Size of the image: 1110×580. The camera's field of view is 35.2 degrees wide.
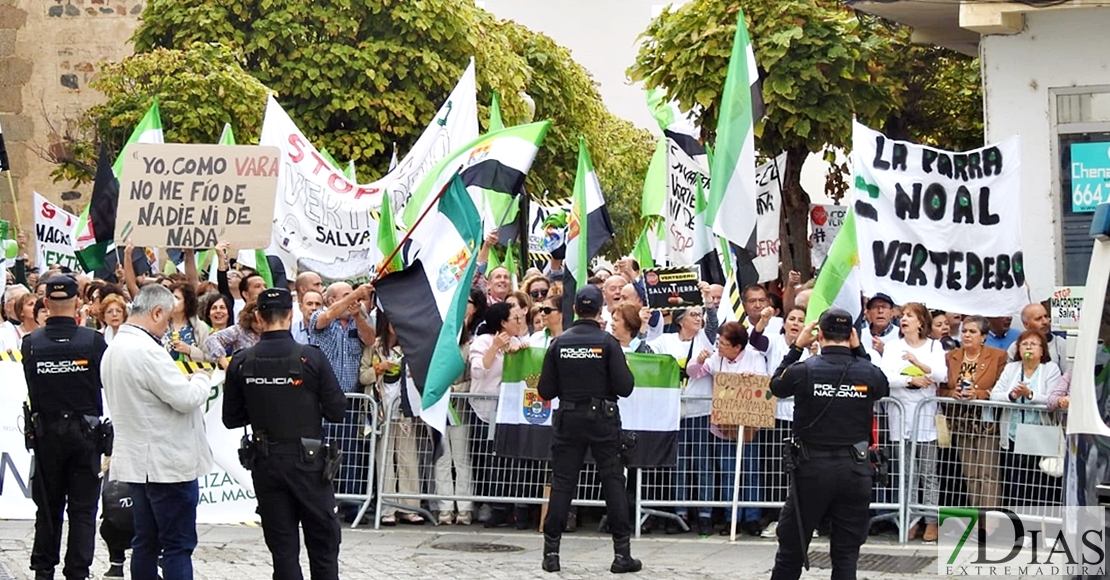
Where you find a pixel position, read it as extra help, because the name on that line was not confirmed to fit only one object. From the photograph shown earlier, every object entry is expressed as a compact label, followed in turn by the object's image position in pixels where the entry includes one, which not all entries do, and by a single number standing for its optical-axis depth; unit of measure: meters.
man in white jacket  8.98
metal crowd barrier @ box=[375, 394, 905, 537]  12.54
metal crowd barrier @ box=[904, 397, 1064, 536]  11.69
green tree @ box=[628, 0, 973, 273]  18.89
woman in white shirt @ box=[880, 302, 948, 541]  12.16
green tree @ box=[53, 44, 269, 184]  23.89
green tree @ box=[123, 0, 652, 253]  27.09
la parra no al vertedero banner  12.47
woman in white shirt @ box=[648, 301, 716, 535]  12.69
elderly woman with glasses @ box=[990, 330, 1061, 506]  11.70
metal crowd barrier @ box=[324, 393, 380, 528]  13.01
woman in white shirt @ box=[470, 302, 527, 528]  12.81
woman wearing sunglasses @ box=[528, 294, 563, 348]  13.02
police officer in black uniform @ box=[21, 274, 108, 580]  9.91
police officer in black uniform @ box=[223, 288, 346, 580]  8.88
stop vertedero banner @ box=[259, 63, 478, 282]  15.50
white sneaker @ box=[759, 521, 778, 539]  12.45
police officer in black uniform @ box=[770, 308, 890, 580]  9.12
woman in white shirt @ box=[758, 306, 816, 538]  12.50
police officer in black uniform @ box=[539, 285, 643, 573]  10.98
